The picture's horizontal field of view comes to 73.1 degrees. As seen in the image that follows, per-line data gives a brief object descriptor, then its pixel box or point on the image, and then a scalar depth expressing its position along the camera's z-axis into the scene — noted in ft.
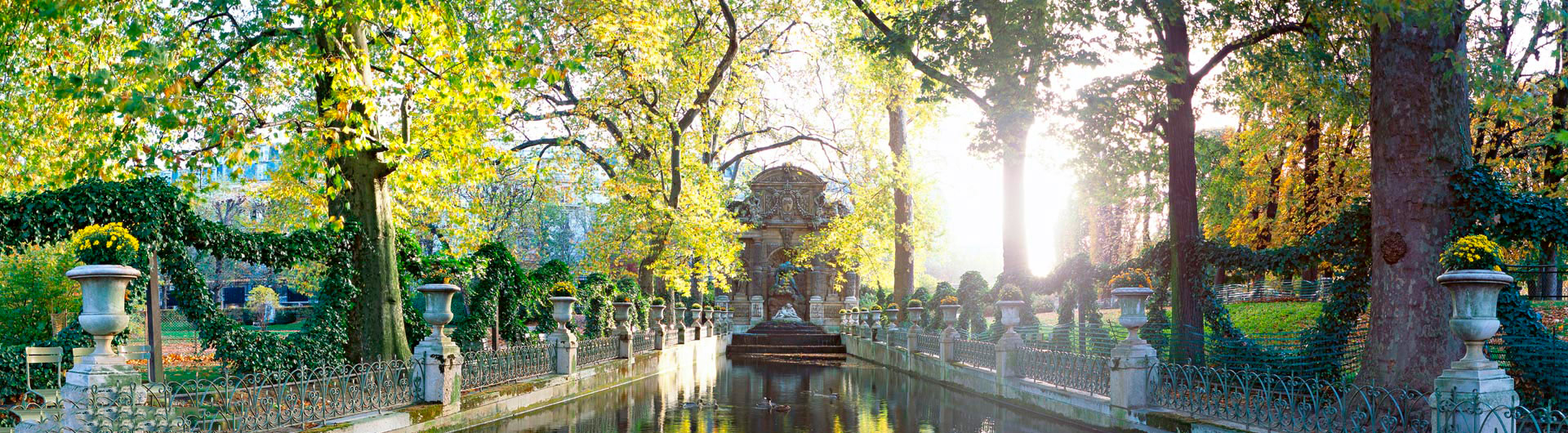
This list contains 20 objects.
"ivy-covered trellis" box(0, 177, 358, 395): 38.24
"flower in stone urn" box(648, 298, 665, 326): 92.63
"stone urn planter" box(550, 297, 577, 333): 57.67
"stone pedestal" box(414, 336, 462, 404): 41.01
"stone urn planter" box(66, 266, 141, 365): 27.50
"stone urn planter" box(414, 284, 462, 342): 42.37
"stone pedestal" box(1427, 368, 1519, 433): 27.99
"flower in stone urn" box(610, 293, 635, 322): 77.51
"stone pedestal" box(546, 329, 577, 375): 56.08
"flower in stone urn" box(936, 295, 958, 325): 69.72
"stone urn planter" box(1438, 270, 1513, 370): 28.73
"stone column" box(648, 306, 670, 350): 82.58
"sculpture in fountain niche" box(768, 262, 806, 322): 157.58
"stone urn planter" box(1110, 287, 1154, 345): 42.50
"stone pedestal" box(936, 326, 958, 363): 65.05
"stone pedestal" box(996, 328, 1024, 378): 53.01
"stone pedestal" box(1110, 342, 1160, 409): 40.40
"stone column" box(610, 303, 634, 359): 69.62
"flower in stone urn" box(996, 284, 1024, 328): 56.65
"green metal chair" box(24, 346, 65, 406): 36.78
